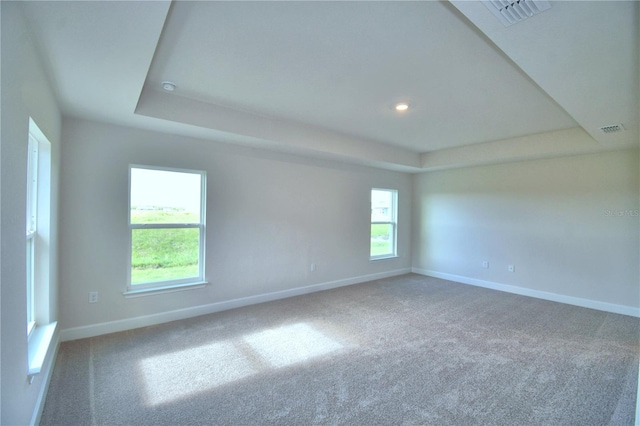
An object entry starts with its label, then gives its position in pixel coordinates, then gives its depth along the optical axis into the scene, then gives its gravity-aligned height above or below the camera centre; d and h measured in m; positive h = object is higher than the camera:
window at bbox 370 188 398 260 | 6.02 -0.21
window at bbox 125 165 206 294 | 3.41 -0.21
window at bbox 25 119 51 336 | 2.27 -0.18
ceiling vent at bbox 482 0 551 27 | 1.41 +1.02
